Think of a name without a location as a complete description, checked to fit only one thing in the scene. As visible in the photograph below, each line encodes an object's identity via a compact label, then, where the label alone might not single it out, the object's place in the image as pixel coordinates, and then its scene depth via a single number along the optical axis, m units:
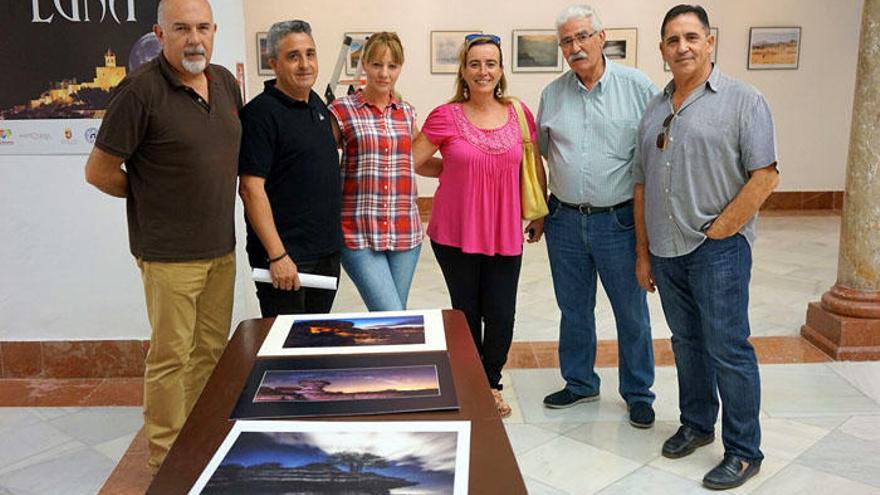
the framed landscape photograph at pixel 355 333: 2.03
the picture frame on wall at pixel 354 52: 9.02
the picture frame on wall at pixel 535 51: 9.07
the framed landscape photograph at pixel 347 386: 1.67
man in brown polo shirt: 2.64
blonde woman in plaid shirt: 3.06
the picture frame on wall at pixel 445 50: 9.05
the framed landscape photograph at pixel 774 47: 9.16
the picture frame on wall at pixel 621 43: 9.09
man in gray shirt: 2.80
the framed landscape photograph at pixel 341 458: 1.36
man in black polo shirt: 2.78
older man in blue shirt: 3.27
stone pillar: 4.42
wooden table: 1.40
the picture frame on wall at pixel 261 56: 9.09
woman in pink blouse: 3.24
